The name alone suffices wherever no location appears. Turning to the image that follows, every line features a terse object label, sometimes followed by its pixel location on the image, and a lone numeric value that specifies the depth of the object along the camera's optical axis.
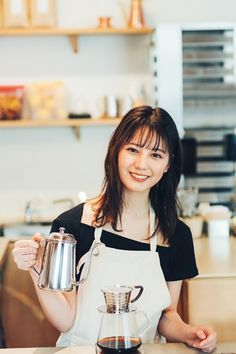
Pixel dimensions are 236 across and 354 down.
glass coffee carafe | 1.48
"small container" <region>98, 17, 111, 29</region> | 3.63
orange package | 3.62
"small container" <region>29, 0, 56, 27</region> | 3.59
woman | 1.99
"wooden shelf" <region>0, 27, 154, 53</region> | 3.56
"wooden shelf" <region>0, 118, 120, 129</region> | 3.58
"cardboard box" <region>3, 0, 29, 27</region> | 3.58
